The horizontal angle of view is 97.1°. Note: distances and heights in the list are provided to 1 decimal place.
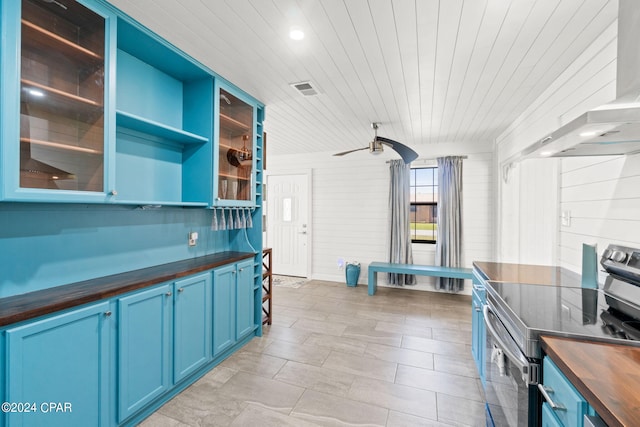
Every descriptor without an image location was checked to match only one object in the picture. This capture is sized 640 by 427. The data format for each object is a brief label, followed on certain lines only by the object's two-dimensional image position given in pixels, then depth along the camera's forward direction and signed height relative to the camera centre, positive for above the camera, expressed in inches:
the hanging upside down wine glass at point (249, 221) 123.6 -3.5
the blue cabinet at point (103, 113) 54.1 +25.5
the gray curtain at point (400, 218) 203.2 -2.5
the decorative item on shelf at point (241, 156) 112.3 +23.5
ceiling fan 135.0 +33.1
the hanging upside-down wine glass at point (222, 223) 109.3 -3.9
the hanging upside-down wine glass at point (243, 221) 120.2 -3.4
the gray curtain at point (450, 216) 190.7 -0.8
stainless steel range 45.6 -18.7
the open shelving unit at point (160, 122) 82.5 +30.8
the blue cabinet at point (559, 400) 33.8 -24.6
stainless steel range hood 41.9 +15.6
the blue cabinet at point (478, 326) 84.1 -35.3
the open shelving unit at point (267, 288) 138.6 -37.6
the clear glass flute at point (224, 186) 106.8 +10.0
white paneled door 235.1 -7.5
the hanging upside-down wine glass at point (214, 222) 105.7 -3.5
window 205.8 +7.9
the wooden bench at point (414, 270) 178.2 -36.4
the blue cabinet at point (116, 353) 51.6 -33.4
